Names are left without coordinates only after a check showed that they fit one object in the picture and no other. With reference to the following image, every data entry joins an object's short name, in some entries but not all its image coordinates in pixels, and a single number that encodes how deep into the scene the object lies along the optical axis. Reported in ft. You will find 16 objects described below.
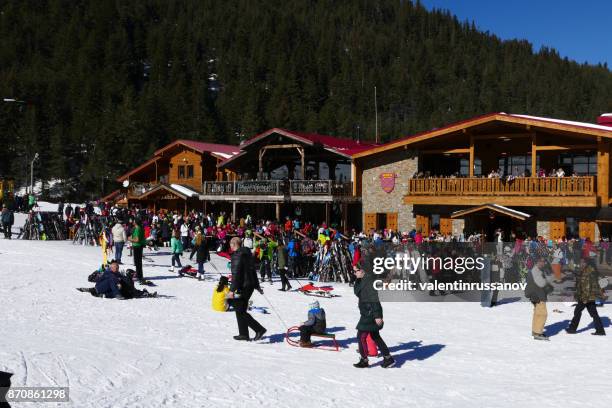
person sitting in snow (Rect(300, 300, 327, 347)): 33.32
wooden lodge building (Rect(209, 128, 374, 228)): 99.96
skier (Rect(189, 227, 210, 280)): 56.48
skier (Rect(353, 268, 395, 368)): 28.99
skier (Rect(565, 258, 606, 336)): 38.88
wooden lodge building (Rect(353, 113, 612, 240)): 76.38
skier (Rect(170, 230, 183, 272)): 59.62
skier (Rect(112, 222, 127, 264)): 56.49
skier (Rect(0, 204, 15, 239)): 85.46
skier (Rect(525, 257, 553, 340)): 37.40
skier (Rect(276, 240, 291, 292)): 53.47
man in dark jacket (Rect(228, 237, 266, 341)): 31.91
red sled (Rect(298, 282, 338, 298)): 52.16
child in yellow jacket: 42.55
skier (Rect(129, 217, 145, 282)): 51.44
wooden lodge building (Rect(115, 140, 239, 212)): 130.52
